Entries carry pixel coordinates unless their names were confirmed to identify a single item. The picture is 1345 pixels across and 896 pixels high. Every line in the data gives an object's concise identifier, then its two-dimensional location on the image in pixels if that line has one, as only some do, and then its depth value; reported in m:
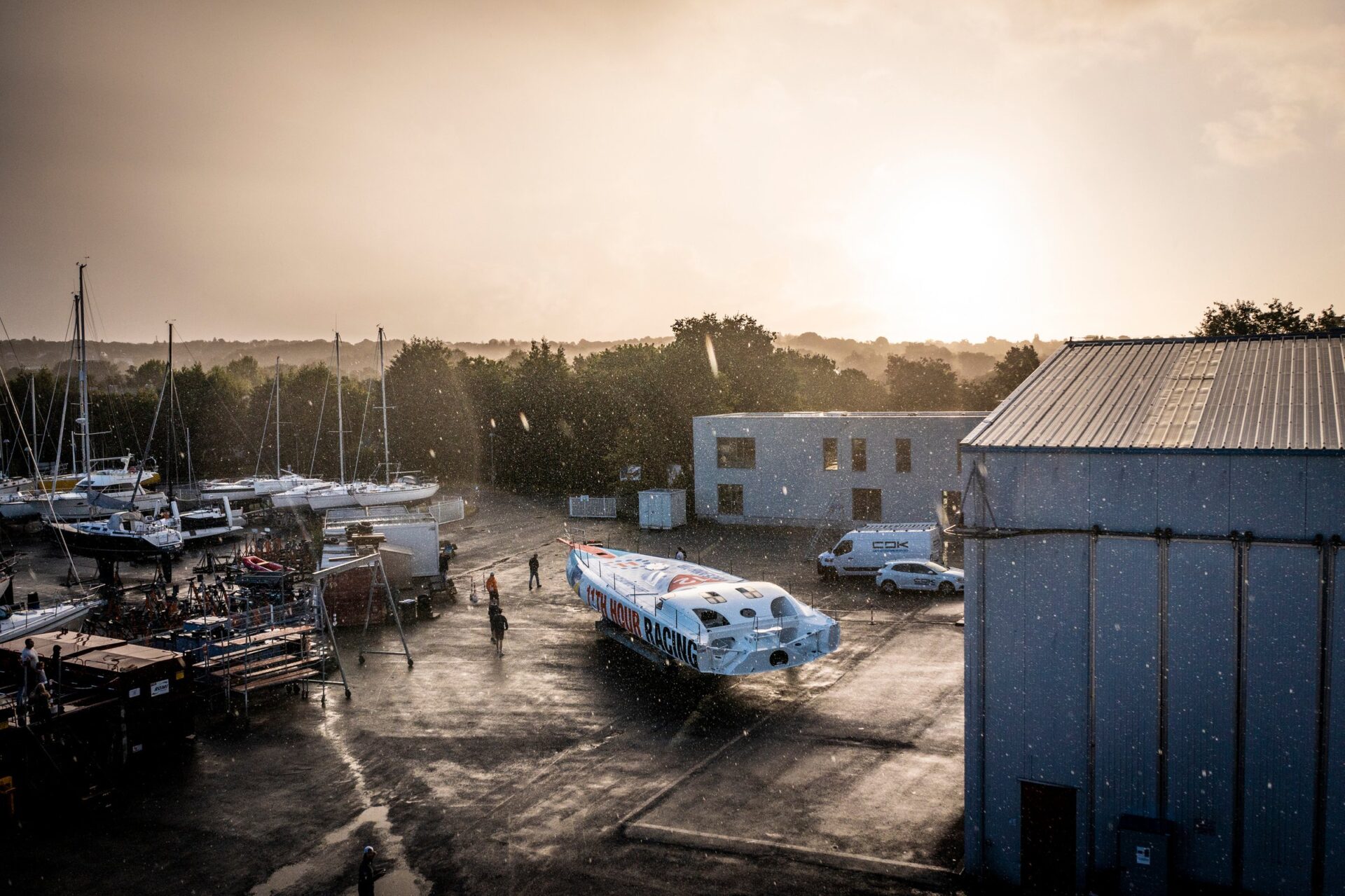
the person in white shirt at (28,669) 16.88
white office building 40.94
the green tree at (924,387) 87.56
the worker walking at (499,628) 24.97
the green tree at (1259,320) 56.69
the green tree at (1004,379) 78.56
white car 29.72
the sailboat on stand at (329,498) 55.78
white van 32.16
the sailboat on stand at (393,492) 56.62
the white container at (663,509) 45.72
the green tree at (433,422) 75.69
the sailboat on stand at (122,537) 42.28
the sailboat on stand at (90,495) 46.94
